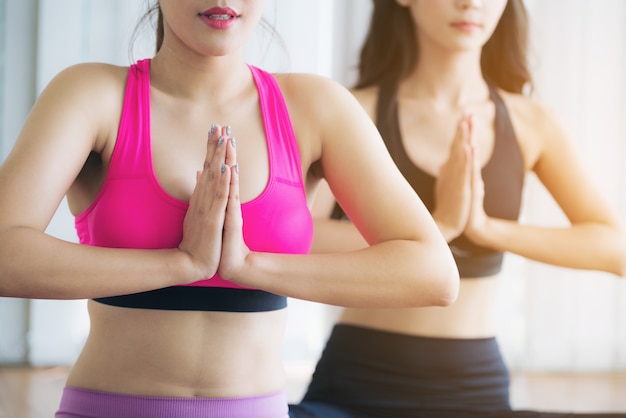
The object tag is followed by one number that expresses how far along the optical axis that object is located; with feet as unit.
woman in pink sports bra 6.09
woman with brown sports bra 7.97
